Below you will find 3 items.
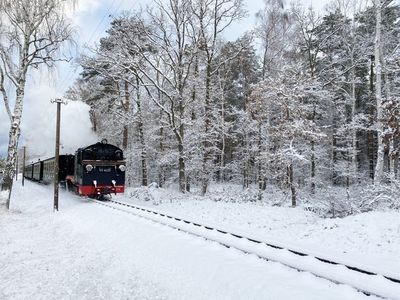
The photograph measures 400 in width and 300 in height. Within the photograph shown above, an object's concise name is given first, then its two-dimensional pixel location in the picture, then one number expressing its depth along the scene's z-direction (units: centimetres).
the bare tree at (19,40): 1675
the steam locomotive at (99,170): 2053
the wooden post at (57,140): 1814
